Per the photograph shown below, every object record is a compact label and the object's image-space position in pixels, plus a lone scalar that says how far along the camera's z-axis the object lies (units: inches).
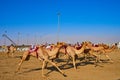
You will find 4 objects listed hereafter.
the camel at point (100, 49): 491.6
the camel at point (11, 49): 785.7
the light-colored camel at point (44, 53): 346.1
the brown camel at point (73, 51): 418.8
